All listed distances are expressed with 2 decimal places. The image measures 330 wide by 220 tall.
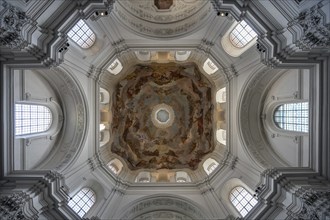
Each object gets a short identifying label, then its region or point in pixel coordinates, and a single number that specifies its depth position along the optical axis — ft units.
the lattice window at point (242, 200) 61.26
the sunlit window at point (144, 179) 78.49
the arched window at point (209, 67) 73.23
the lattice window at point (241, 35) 62.80
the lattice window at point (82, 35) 61.98
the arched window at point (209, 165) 75.25
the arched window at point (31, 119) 54.87
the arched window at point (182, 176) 77.92
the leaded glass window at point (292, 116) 54.66
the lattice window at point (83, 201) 62.26
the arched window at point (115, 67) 74.90
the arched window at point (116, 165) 77.33
